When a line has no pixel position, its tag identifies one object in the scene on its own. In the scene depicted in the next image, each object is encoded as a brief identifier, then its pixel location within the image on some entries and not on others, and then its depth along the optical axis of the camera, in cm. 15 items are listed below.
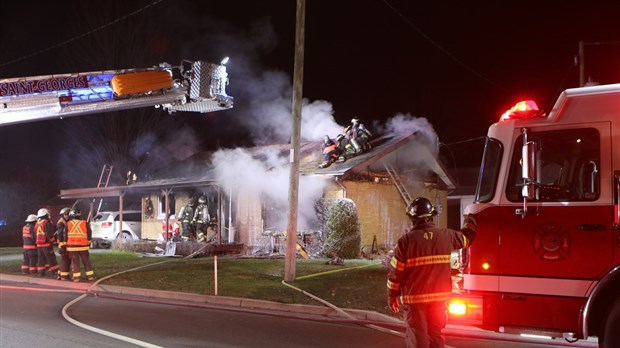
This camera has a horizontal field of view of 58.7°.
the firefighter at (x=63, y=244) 1336
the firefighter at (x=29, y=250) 1479
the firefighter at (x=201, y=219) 2044
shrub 1639
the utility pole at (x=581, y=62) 1359
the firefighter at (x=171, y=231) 2036
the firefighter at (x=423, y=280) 469
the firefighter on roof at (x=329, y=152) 1789
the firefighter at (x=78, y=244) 1284
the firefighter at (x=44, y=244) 1433
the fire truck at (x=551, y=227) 460
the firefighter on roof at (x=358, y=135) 1820
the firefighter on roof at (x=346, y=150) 1816
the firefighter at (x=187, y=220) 2055
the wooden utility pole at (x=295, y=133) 1164
